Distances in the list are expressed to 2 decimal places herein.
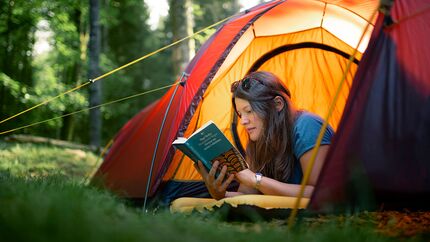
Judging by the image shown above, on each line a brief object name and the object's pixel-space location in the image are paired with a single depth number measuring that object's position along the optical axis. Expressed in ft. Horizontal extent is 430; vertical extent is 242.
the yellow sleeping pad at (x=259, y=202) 8.18
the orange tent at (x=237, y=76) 10.94
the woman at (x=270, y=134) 8.68
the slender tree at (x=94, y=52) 22.72
